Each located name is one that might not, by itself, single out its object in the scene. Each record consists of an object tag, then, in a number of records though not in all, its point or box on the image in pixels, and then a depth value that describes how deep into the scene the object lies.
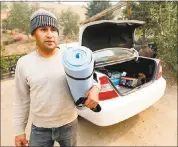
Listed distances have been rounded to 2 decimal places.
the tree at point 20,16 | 10.56
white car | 1.76
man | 0.94
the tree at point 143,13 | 4.31
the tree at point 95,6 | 12.21
